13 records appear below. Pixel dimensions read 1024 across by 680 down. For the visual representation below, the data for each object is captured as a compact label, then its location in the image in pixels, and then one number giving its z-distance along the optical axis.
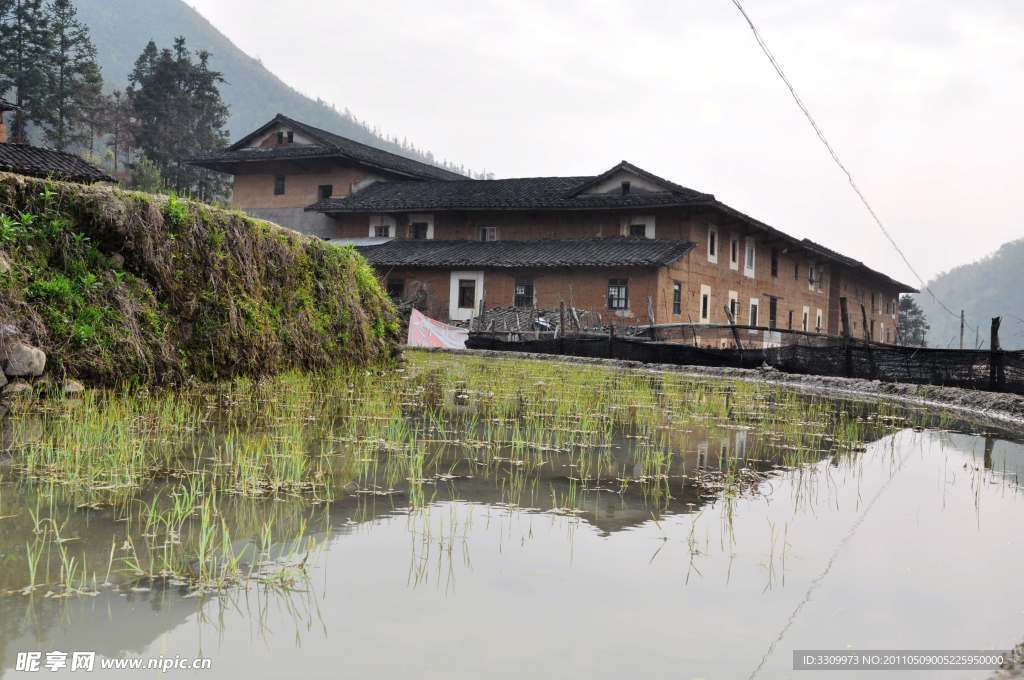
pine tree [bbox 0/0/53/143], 53.57
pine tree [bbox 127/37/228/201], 60.56
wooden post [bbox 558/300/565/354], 27.88
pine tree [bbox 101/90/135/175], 62.33
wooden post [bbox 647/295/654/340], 33.03
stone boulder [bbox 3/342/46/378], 9.17
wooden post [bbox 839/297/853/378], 17.64
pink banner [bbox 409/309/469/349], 29.77
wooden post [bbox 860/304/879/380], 17.02
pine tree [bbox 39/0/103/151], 55.28
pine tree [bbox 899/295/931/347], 69.81
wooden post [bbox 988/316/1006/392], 13.88
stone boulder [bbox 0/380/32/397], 8.98
